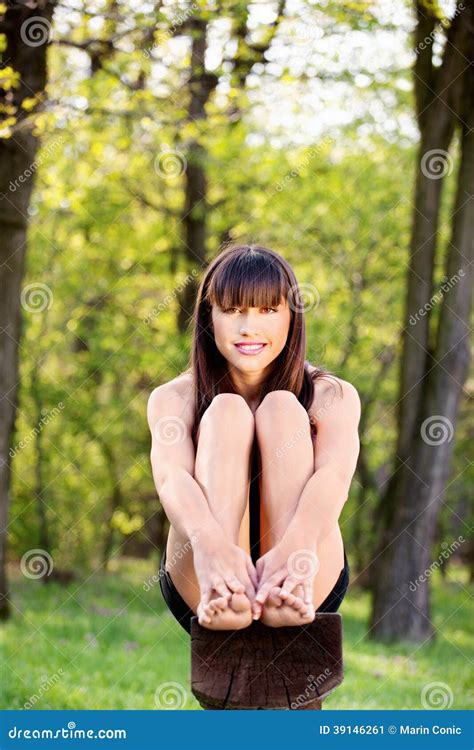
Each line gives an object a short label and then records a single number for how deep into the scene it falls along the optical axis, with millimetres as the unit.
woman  2833
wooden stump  2904
